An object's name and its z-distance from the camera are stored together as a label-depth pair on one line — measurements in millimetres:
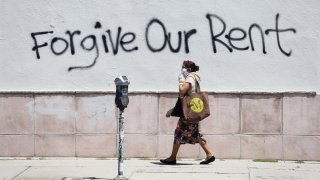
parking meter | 16172
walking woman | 18795
